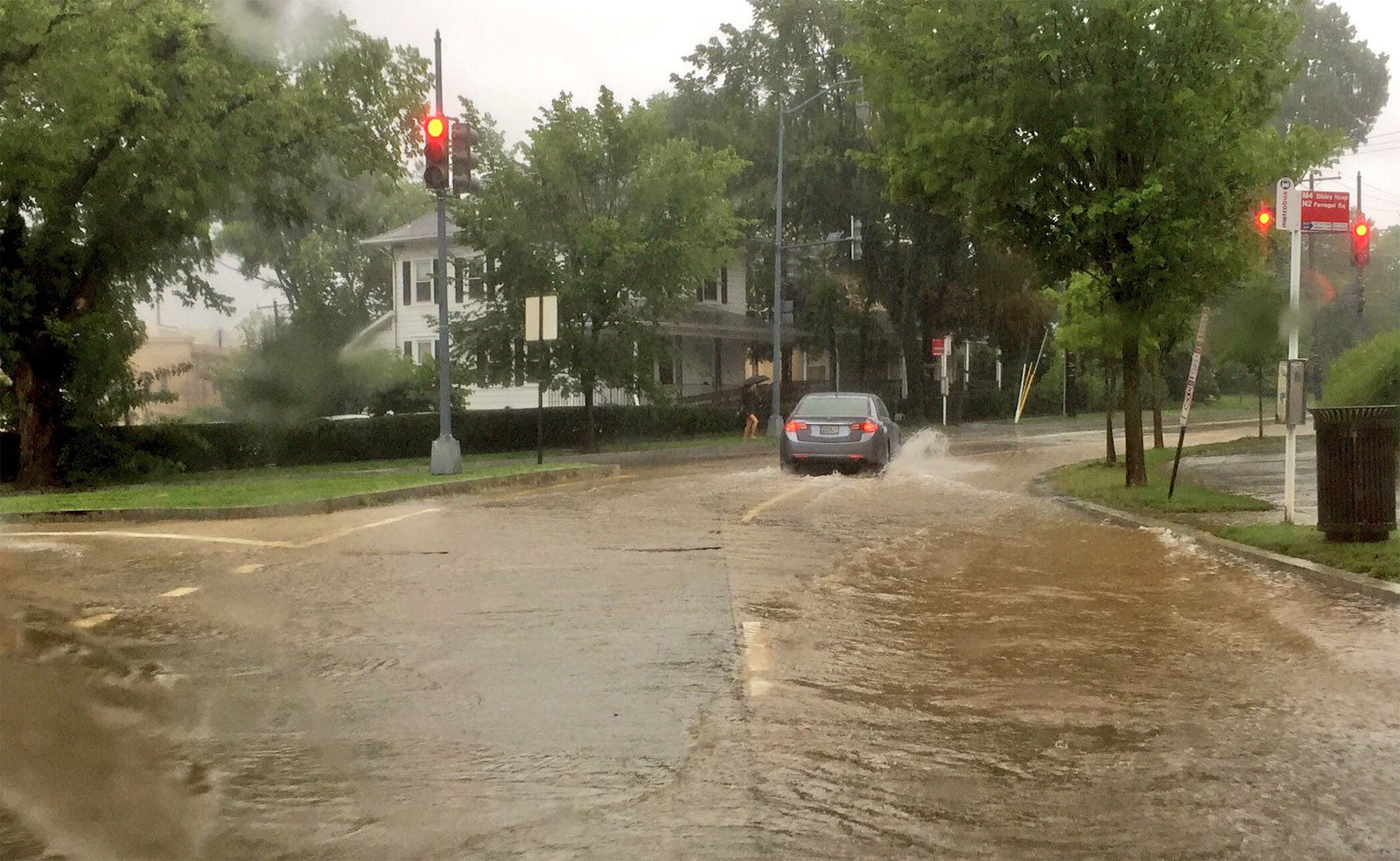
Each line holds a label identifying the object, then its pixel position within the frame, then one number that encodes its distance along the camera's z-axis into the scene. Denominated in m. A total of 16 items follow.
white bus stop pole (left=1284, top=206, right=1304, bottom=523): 15.05
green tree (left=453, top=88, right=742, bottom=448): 36.09
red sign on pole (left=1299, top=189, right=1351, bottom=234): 15.57
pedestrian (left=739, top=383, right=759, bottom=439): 48.84
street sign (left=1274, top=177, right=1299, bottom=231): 14.88
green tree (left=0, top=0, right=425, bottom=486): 24.94
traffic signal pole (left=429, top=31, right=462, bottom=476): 25.45
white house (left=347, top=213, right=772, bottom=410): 49.78
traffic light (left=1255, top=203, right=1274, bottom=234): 21.86
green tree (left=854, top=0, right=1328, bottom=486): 19.30
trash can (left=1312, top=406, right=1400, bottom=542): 13.20
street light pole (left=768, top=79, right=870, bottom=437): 43.56
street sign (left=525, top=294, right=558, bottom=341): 27.25
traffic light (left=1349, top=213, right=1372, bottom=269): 29.22
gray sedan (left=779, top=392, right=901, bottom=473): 25.67
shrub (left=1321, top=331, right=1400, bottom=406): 24.62
